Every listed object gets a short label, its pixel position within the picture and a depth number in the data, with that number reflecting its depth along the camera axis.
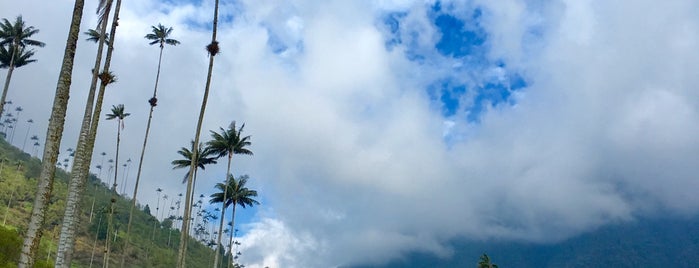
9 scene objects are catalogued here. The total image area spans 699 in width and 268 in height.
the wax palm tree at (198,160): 48.81
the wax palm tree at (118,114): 48.09
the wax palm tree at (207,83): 34.41
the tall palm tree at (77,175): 18.58
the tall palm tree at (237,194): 61.15
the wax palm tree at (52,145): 12.31
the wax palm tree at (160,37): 44.25
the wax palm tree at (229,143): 52.22
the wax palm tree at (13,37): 40.59
